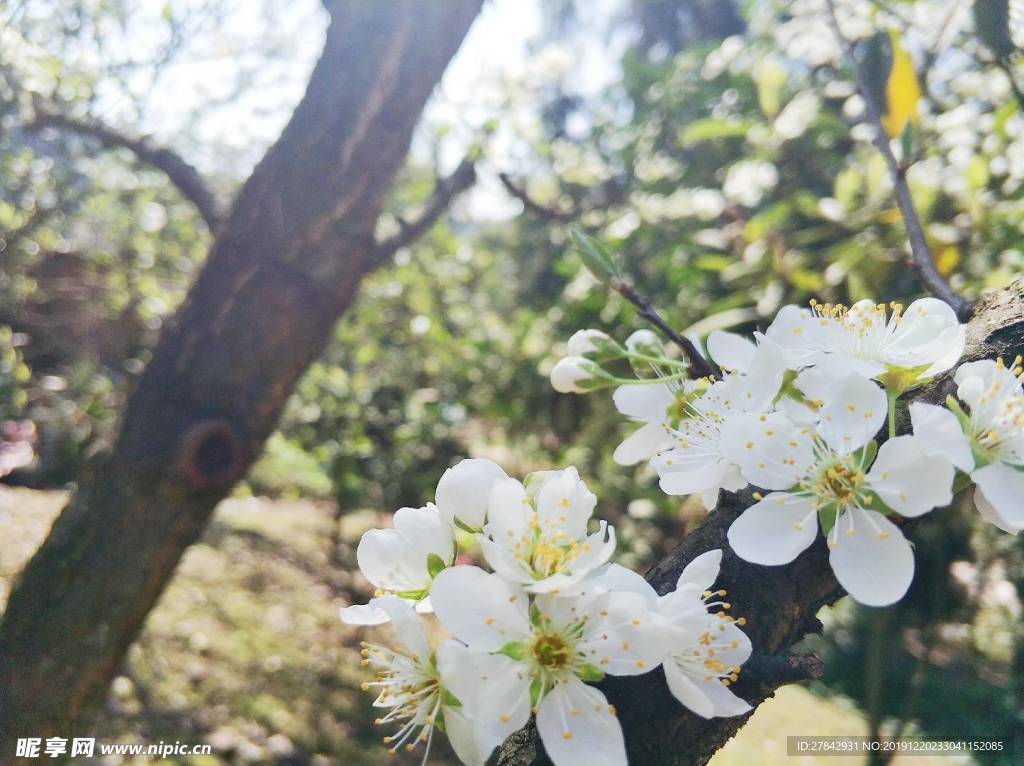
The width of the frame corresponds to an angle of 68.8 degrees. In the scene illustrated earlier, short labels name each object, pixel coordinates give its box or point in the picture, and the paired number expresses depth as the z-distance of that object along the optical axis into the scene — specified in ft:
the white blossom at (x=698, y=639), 0.23
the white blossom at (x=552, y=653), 0.23
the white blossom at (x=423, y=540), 0.28
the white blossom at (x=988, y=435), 0.24
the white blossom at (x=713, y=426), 0.27
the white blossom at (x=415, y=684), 0.25
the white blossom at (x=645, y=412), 0.34
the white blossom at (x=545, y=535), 0.24
